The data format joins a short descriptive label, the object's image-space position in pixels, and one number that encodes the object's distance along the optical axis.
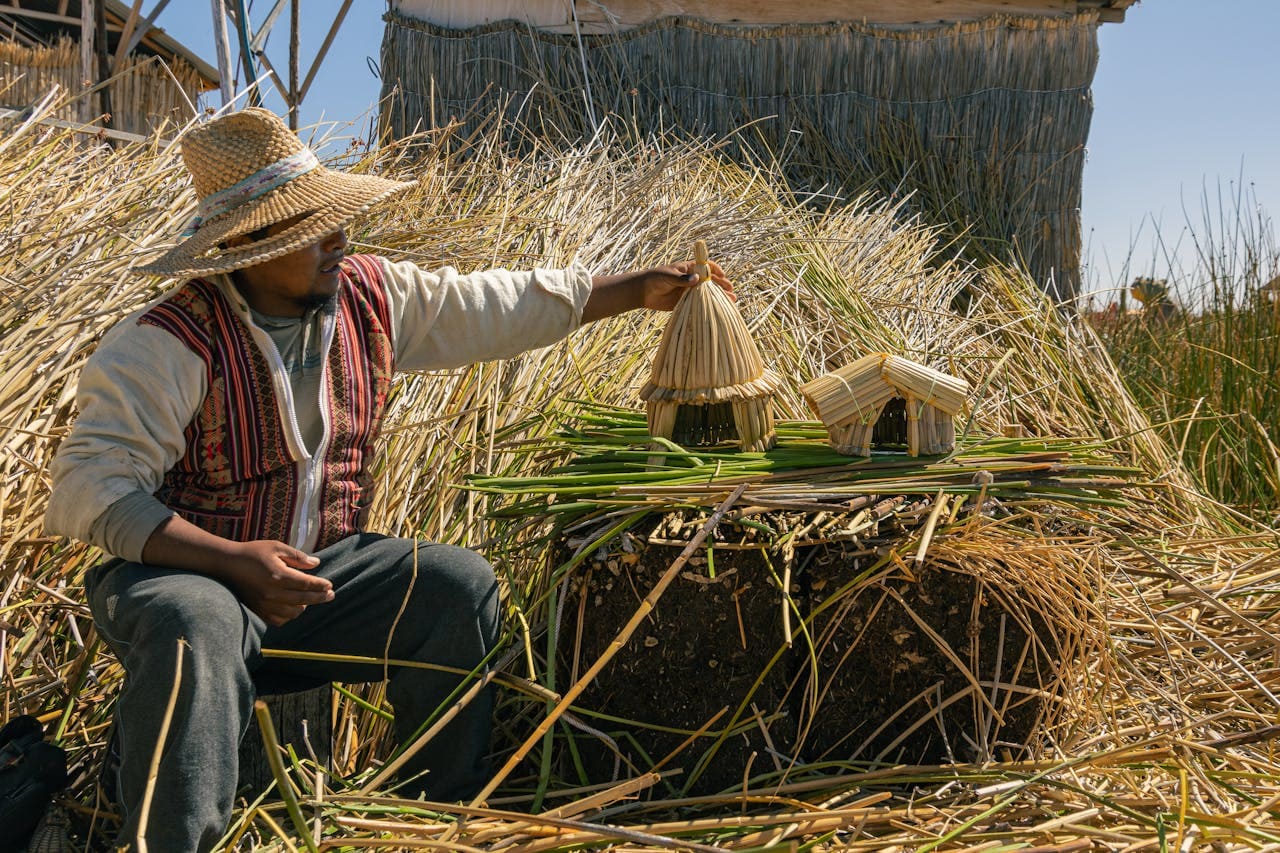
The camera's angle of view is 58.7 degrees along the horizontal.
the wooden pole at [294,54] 5.49
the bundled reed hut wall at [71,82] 12.29
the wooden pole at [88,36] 9.18
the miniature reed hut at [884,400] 2.02
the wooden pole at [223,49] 4.47
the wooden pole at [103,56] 10.38
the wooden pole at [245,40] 4.77
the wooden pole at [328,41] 5.41
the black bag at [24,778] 1.72
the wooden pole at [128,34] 4.93
